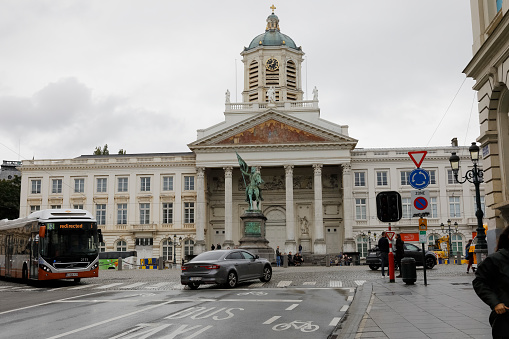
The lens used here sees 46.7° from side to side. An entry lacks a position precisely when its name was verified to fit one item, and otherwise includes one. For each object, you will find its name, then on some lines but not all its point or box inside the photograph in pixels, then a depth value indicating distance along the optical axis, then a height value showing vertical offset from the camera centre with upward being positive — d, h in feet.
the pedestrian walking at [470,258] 88.21 -3.87
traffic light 62.69 +2.95
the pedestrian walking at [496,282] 18.47 -1.61
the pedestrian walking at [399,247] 83.76 -1.97
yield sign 60.52 +7.96
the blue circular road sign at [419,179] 56.34 +5.20
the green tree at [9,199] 262.67 +18.52
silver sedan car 69.10 -3.83
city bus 81.92 -0.83
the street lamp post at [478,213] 80.33 +2.76
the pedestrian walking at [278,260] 169.80 -6.99
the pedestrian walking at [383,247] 84.53 -1.88
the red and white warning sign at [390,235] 72.02 -0.15
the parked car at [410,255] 110.83 -4.40
